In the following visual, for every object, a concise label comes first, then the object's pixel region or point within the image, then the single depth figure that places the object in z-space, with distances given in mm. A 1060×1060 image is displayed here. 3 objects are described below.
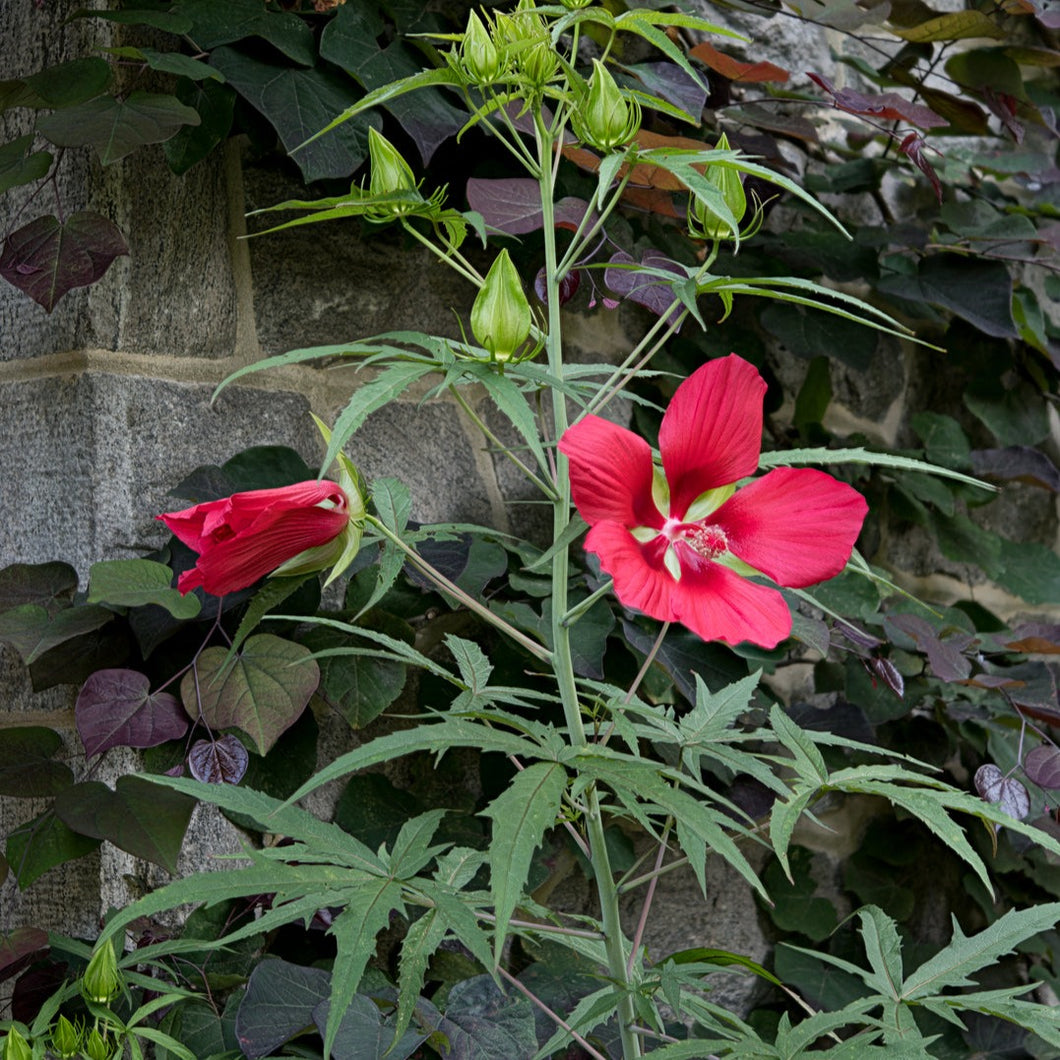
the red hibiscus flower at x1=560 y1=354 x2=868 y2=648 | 1211
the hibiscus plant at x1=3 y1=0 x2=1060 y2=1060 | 1218
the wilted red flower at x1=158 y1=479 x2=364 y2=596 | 1238
